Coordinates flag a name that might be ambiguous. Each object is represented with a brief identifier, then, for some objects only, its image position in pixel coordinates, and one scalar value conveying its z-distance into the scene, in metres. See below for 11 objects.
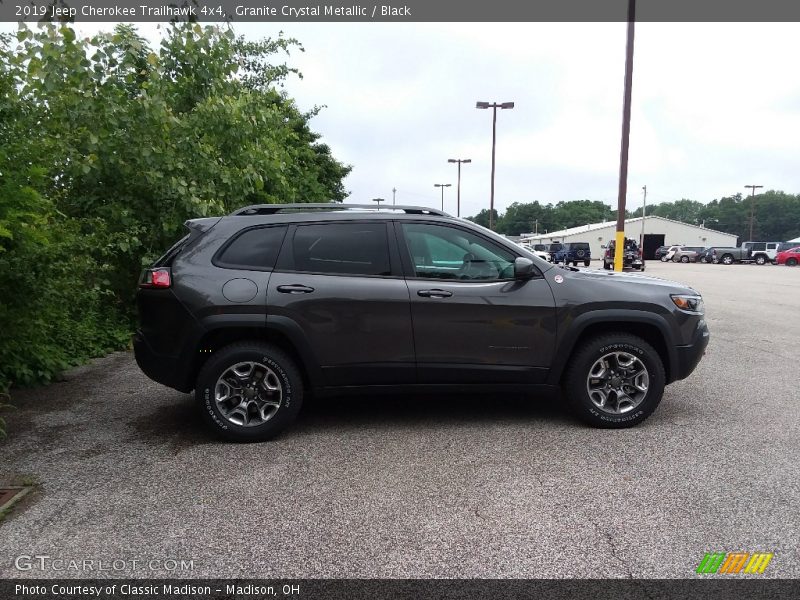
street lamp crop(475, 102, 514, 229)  35.72
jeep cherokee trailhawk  4.66
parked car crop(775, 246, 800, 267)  43.94
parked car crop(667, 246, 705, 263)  53.22
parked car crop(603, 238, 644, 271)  32.24
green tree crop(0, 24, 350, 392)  5.26
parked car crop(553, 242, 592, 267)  44.84
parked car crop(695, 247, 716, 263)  51.62
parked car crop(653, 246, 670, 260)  60.59
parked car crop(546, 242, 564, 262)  48.33
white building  79.25
